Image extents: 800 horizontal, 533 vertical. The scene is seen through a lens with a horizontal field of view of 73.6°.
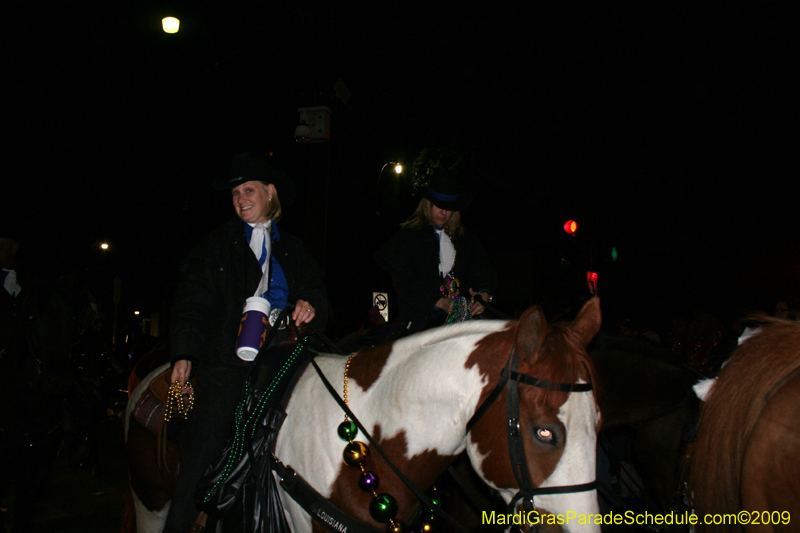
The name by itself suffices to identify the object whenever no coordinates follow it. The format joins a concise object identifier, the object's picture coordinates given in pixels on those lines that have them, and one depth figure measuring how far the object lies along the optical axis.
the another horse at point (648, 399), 3.42
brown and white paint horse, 1.96
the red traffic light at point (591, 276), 10.16
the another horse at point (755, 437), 1.81
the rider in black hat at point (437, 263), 3.84
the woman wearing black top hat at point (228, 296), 2.68
